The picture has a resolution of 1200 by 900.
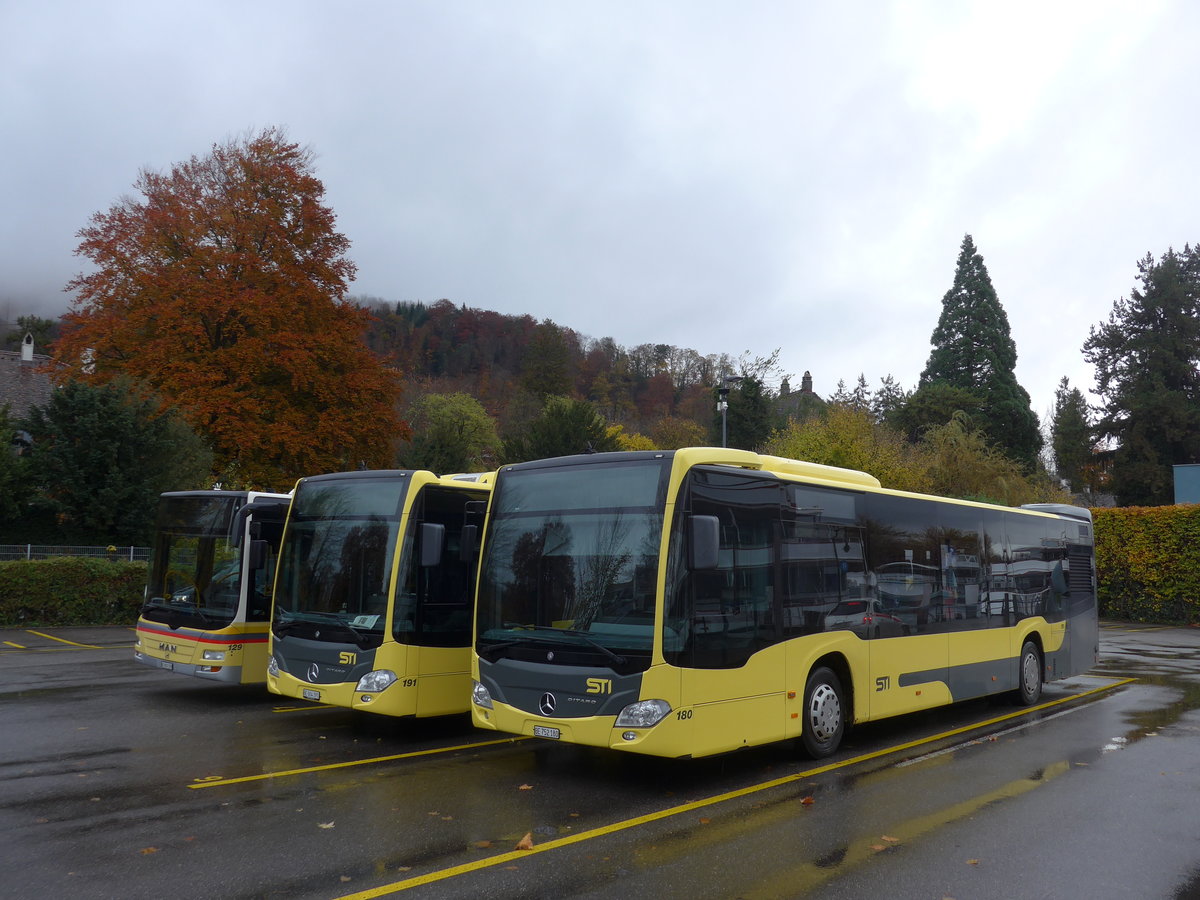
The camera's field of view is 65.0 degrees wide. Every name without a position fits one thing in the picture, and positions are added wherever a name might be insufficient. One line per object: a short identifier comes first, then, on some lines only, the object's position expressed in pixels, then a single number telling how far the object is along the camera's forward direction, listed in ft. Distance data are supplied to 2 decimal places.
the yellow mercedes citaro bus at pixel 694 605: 25.23
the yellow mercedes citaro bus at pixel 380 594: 31.83
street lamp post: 85.20
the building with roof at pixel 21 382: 144.56
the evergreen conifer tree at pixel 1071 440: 234.99
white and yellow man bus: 39.11
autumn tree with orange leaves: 100.01
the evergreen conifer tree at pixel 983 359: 202.28
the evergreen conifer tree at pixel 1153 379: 181.27
